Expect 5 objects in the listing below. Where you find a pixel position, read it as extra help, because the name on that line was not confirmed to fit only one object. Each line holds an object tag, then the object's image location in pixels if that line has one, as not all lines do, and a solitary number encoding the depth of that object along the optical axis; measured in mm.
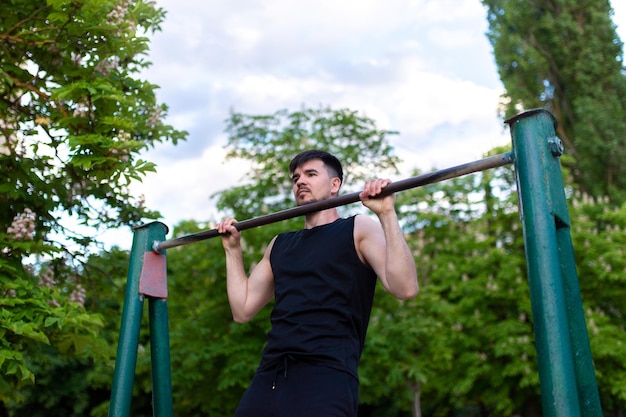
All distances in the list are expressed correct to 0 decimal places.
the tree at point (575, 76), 17969
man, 2420
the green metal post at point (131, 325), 3041
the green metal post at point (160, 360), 3107
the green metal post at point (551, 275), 1896
